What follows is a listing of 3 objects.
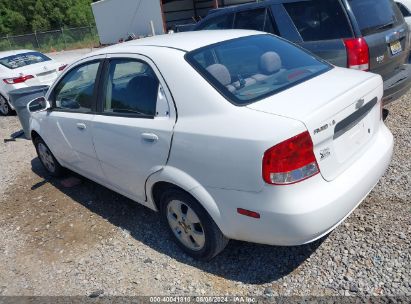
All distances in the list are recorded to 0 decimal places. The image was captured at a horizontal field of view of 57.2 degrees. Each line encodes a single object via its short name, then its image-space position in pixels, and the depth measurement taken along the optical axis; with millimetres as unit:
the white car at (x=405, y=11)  6712
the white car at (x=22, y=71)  8828
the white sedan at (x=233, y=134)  2344
